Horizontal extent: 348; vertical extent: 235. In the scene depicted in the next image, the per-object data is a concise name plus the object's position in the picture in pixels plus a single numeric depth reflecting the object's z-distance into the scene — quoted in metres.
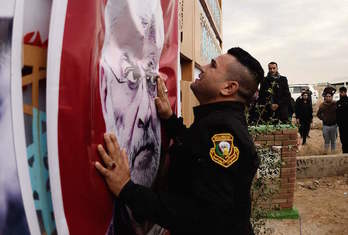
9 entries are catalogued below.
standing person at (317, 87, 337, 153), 7.56
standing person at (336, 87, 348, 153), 7.16
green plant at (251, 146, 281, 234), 3.46
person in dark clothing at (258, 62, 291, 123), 5.43
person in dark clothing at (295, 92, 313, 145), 9.49
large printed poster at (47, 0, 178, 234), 0.75
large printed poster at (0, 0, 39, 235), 0.70
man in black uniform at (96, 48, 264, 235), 1.05
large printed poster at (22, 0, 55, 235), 0.74
